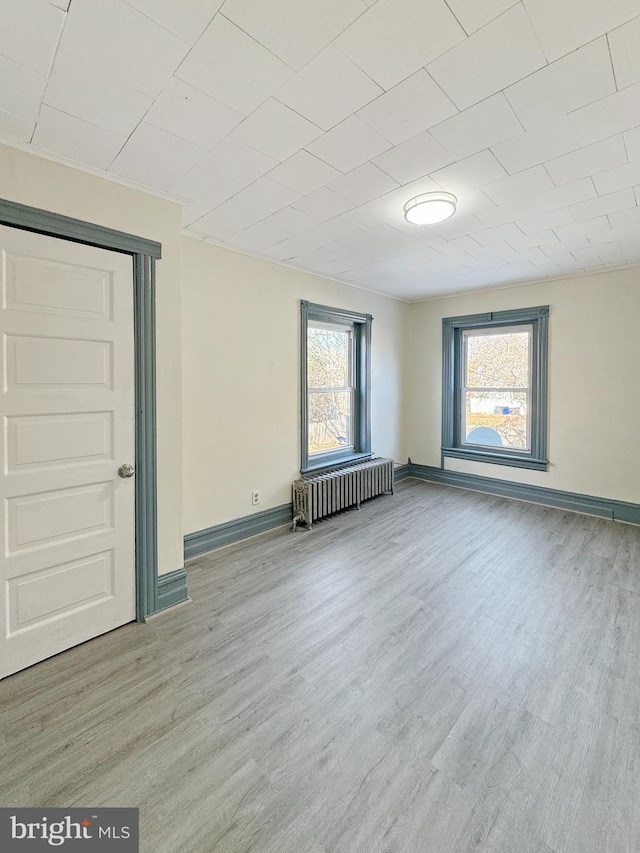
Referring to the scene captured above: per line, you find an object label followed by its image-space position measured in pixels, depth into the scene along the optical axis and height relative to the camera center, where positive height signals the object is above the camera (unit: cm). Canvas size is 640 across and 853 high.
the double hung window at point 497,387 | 470 +42
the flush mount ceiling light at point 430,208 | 244 +139
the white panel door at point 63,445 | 193 -16
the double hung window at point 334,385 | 431 +40
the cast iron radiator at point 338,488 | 393 -81
